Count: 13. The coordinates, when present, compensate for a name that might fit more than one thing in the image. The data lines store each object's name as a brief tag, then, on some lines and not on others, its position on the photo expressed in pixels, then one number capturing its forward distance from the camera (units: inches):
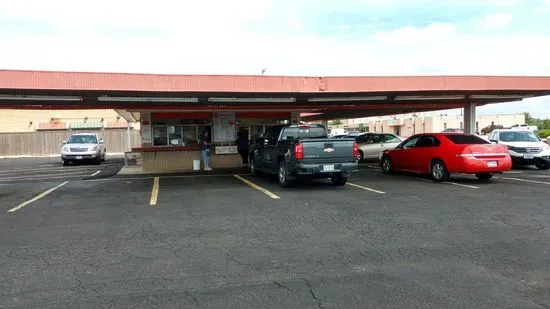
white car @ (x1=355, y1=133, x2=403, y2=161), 938.1
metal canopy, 516.1
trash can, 780.0
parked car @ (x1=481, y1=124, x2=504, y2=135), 2693.7
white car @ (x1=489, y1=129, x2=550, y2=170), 718.5
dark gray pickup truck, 499.8
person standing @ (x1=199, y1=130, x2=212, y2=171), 775.7
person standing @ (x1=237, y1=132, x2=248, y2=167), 790.5
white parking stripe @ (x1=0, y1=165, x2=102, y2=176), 836.6
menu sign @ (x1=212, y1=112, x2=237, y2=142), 829.8
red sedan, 534.9
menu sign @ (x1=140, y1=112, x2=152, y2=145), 781.9
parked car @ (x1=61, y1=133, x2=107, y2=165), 994.7
